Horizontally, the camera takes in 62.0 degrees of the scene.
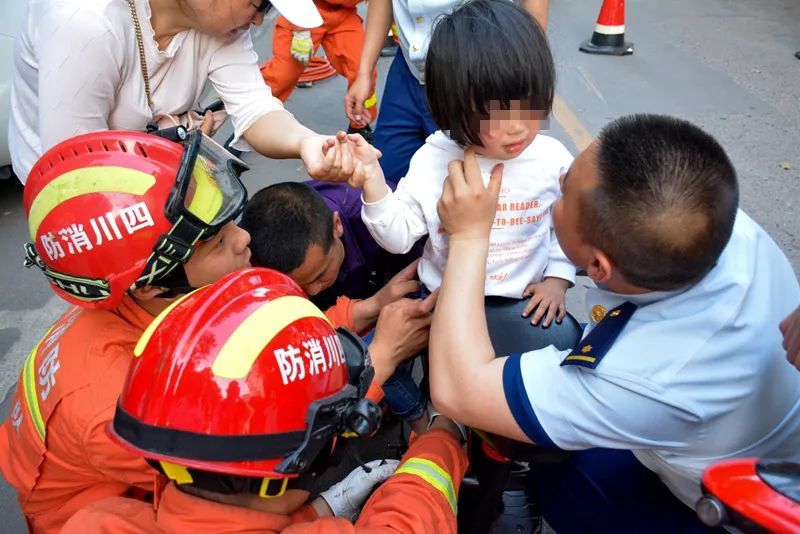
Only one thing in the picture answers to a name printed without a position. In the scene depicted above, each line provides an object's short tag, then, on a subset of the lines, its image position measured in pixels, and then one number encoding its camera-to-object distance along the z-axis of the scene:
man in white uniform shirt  1.33
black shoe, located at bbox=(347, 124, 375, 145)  4.74
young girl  1.78
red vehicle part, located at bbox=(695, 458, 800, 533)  0.88
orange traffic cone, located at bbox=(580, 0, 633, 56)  6.68
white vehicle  4.15
